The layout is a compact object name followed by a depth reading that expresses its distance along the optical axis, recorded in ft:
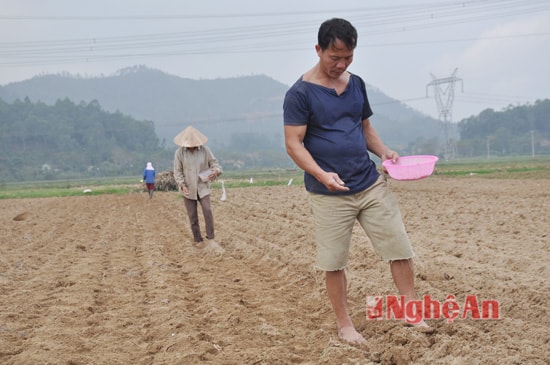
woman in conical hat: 28.43
